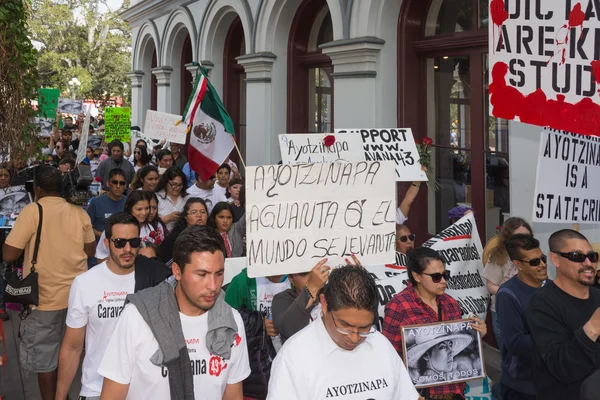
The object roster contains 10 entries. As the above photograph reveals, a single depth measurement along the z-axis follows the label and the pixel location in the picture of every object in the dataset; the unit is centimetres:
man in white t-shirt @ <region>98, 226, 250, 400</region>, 290
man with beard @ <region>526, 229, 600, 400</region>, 329
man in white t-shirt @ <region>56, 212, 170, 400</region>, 398
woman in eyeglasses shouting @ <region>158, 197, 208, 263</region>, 616
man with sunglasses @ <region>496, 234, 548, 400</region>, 413
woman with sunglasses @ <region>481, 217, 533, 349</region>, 559
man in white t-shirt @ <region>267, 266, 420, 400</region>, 267
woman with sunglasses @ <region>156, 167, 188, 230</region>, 758
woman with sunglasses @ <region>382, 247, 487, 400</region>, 420
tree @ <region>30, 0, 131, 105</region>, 3872
